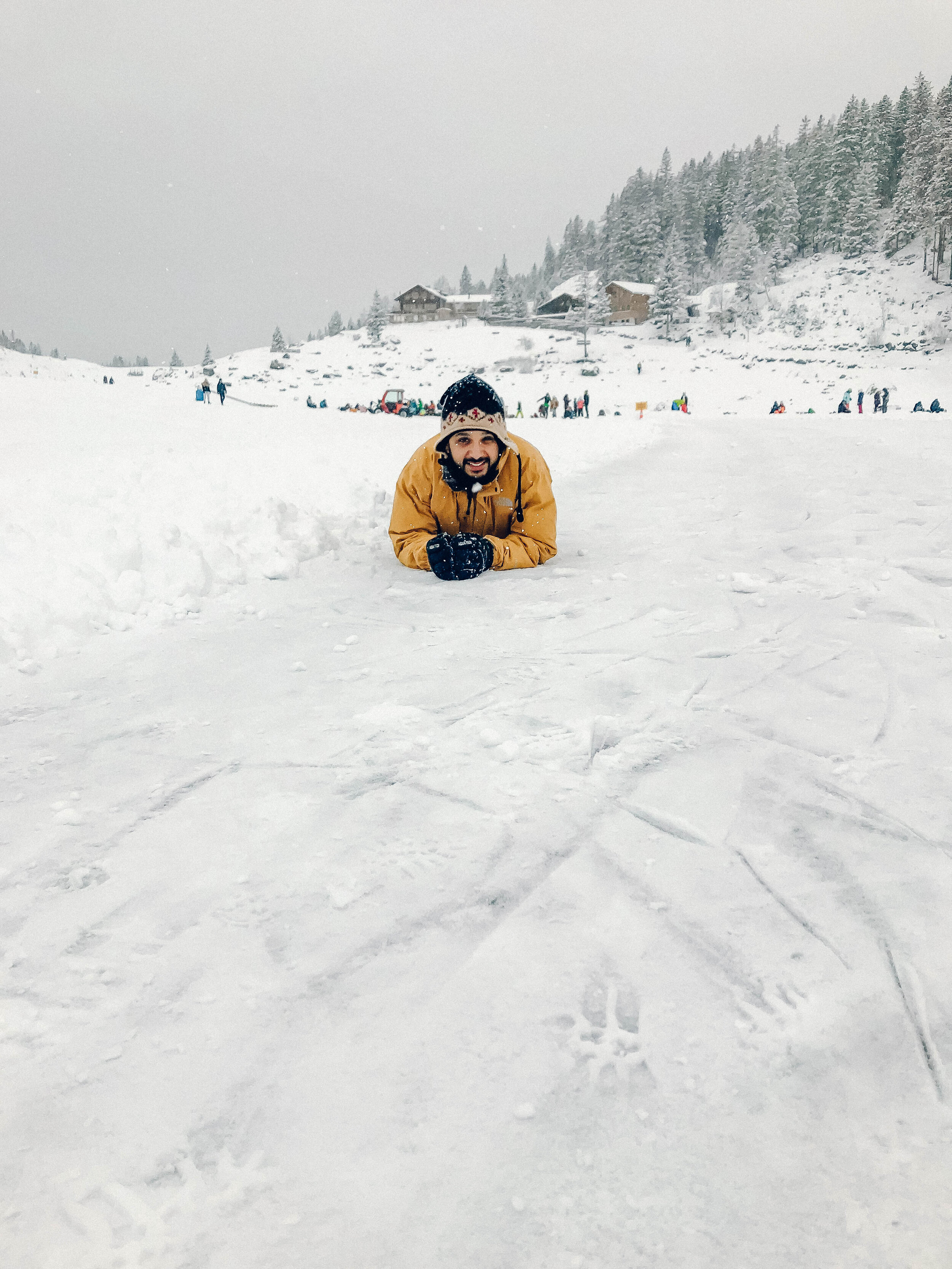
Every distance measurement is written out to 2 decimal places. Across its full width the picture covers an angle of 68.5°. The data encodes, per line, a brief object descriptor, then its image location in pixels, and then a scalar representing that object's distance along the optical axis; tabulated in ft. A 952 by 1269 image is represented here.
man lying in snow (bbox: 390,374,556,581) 14.97
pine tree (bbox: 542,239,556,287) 390.62
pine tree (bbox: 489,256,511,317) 262.67
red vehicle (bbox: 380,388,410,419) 103.50
